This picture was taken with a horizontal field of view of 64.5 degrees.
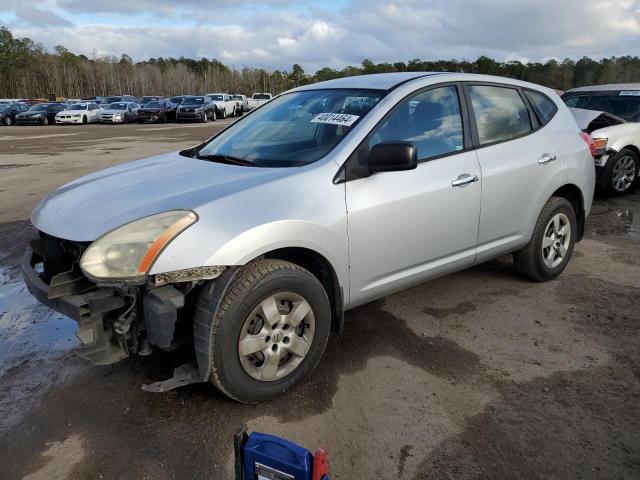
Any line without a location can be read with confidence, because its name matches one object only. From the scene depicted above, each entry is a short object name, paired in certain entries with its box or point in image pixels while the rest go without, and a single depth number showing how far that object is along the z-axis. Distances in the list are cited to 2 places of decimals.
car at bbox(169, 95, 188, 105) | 36.83
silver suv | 2.46
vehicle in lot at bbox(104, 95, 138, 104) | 43.98
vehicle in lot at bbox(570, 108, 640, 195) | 7.75
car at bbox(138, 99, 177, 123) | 33.59
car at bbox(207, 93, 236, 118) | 36.07
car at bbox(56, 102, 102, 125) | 31.88
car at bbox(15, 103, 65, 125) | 32.06
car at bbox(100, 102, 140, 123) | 32.69
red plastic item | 1.38
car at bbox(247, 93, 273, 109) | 45.75
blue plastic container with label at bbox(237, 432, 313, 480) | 1.41
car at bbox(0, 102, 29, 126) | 33.50
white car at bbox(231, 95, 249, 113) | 40.34
